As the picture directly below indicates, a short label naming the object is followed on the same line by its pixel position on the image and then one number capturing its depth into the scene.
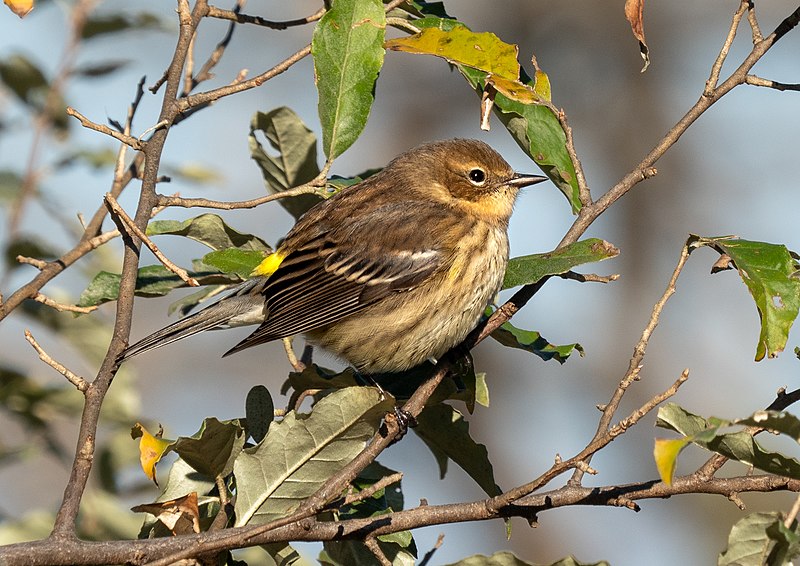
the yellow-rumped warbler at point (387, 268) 8.76
